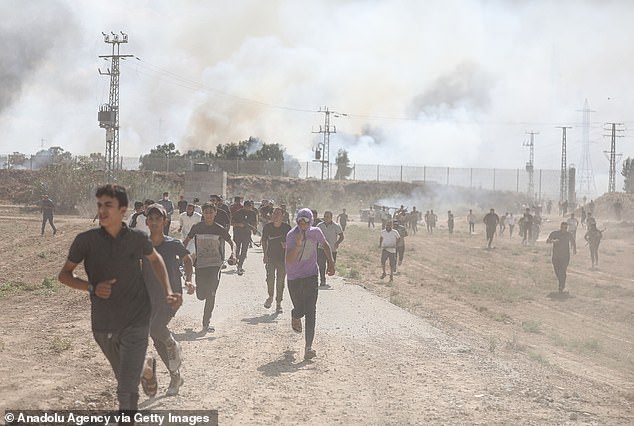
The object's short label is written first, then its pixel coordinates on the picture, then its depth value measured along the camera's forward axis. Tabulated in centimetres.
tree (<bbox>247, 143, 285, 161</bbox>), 9850
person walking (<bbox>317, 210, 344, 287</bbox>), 1647
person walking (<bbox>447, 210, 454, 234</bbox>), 4694
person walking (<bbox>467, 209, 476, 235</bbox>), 4796
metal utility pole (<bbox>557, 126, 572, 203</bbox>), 7618
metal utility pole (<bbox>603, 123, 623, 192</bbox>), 7094
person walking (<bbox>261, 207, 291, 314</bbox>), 1209
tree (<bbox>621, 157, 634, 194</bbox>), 7519
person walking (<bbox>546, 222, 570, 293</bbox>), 1831
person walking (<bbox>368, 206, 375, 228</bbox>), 5319
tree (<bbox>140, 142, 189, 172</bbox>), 8344
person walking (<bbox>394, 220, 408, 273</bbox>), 2142
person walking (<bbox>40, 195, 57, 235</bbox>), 3059
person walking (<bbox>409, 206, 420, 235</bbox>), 4612
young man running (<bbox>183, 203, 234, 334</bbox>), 1007
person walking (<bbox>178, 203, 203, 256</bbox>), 1302
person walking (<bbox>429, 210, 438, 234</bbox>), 4883
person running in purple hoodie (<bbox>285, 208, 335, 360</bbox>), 914
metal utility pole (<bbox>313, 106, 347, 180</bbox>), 7631
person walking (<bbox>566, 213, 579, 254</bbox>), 2818
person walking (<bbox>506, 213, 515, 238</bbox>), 4488
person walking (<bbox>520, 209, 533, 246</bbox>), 3484
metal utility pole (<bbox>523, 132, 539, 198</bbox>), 8669
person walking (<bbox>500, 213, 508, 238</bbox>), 4694
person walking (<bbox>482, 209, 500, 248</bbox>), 3328
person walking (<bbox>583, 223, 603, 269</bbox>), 2442
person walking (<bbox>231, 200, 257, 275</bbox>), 1636
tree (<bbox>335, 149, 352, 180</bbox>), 9462
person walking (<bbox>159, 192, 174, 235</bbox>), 1755
